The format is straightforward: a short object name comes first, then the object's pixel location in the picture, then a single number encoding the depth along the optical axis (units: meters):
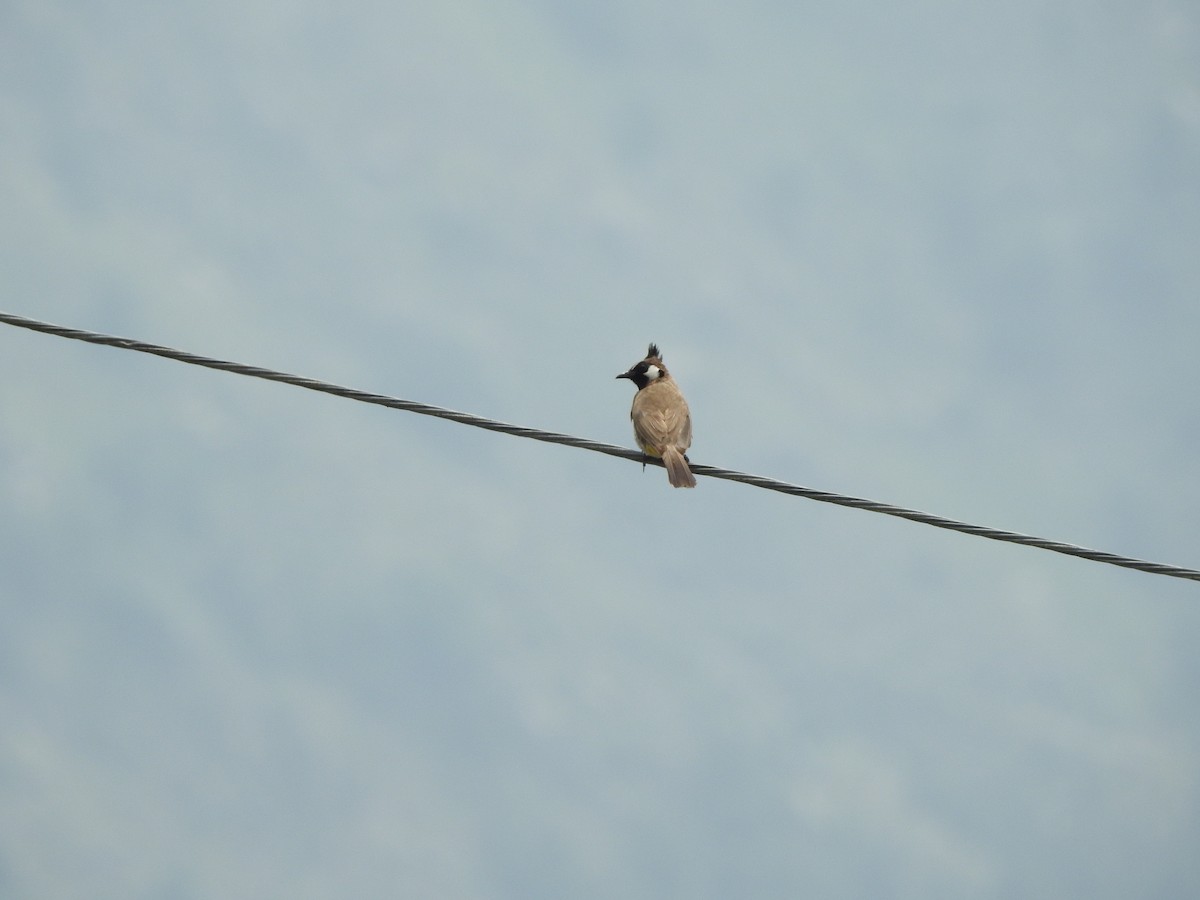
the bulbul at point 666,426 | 20.28
